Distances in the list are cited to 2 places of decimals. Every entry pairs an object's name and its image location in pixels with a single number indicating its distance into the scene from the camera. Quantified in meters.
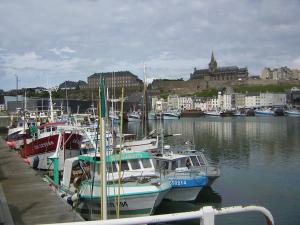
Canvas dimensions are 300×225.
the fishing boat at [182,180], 21.08
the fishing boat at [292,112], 156.75
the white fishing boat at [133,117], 123.26
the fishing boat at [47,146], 29.67
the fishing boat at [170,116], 142.49
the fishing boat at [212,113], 163.77
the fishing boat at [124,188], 15.87
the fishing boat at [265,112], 159.75
